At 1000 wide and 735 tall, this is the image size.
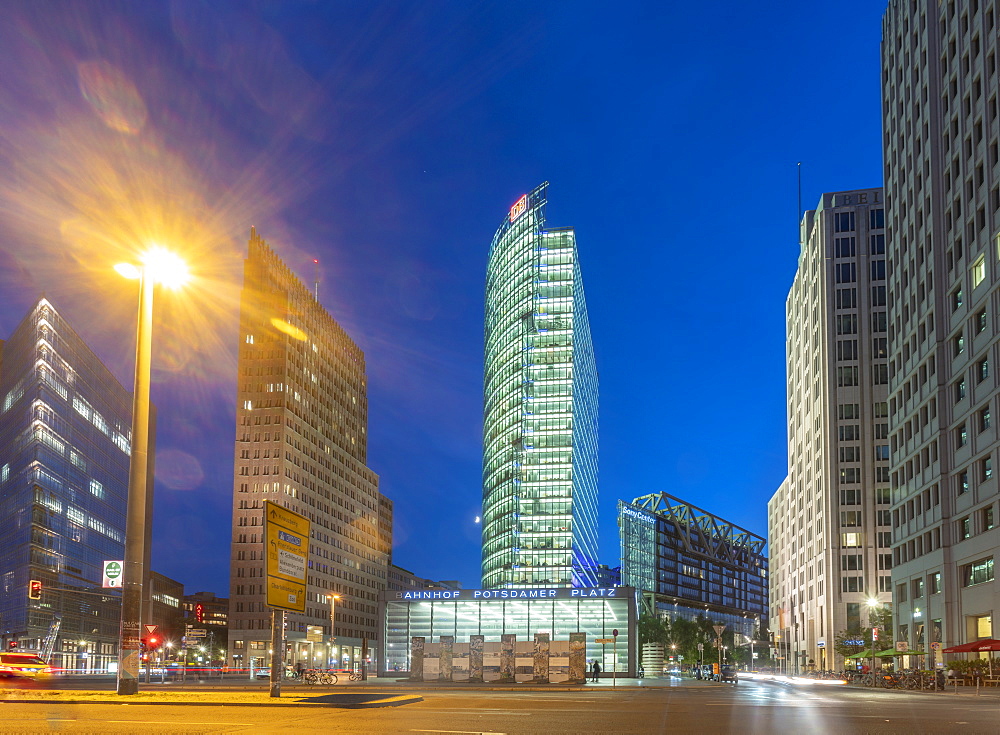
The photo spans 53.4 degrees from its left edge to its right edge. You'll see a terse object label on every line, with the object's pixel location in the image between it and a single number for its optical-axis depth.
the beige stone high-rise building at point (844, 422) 125.62
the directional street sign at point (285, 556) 34.12
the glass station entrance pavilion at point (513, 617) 95.12
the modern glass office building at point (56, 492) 119.31
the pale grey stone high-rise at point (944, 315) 70.00
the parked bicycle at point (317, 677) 60.53
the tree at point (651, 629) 153.27
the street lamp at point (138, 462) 32.09
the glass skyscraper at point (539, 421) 174.62
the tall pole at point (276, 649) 33.94
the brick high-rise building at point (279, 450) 162.62
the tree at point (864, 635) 113.31
